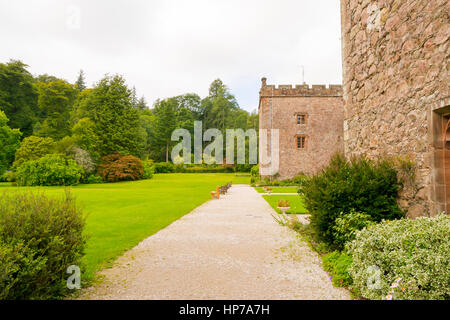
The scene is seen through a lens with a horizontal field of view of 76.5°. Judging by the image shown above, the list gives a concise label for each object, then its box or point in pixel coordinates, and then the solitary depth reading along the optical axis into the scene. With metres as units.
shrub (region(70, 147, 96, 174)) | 34.03
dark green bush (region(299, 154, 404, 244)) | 5.40
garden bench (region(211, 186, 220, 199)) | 18.06
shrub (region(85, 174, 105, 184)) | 35.69
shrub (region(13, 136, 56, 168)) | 32.62
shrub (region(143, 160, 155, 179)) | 41.50
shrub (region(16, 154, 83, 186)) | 30.36
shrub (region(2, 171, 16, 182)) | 33.33
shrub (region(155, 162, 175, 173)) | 54.47
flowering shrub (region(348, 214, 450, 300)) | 3.00
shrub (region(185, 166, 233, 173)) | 53.38
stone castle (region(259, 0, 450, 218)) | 4.53
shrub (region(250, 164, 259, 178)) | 35.47
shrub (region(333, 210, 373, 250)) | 5.00
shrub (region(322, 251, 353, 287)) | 4.10
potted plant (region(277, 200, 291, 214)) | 11.45
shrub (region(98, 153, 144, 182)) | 36.78
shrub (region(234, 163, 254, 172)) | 55.23
